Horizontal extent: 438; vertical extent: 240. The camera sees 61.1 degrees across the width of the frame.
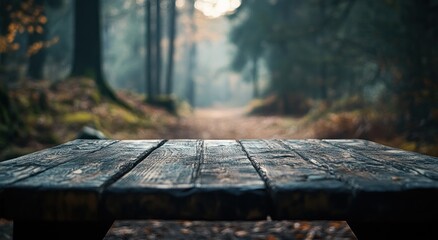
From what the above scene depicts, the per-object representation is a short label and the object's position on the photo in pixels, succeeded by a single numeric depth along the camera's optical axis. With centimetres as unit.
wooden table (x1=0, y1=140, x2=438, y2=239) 112
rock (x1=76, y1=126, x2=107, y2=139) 544
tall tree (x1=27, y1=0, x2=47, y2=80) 1610
